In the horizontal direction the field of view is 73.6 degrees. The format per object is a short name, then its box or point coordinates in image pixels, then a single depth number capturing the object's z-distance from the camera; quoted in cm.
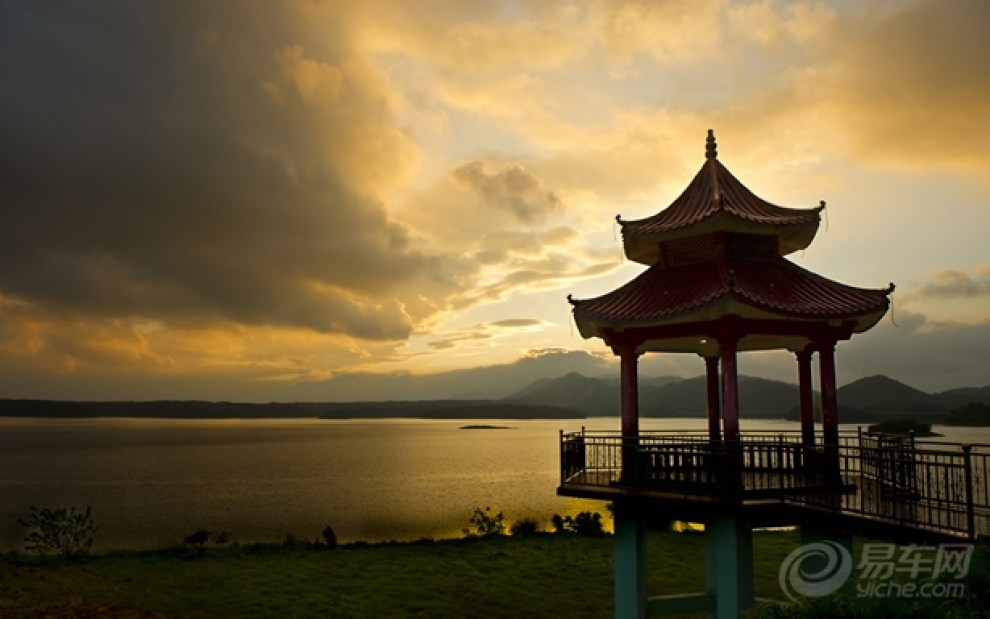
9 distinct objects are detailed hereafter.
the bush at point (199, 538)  2627
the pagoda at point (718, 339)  1135
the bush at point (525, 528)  2993
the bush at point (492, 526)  3219
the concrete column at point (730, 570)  1120
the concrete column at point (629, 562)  1254
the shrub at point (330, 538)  2752
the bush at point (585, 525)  2917
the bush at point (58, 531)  2425
